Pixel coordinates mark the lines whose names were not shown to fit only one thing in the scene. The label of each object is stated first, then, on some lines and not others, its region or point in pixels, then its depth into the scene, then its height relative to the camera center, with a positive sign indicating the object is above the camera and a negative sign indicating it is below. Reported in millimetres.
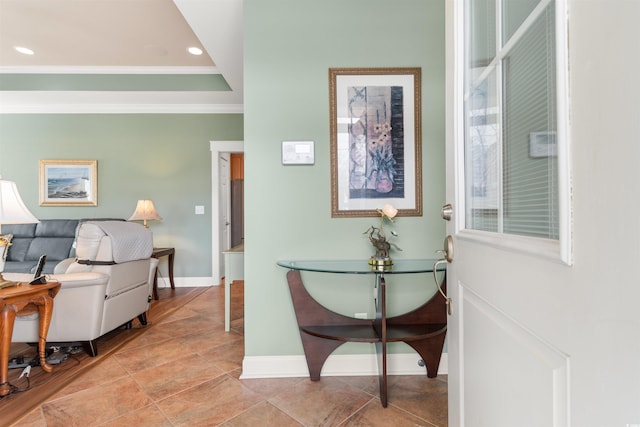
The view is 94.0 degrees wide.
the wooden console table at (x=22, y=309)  1699 -578
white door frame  4432 +220
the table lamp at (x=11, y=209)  1739 +39
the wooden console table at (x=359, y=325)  1731 -712
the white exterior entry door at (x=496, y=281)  482 -142
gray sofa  3764 -334
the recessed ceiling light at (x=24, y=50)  3455 +1940
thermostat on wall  1951 +400
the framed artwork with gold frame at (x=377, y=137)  1953 +497
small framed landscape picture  4387 +482
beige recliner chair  2104 -541
